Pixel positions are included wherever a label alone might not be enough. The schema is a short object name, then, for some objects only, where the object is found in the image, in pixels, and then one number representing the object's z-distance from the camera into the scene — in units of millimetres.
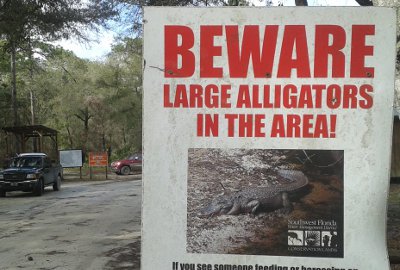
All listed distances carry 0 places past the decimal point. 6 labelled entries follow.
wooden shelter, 27547
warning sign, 2199
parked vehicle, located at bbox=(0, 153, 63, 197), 19500
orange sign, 30516
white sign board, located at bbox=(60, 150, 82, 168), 30078
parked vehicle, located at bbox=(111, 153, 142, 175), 33844
